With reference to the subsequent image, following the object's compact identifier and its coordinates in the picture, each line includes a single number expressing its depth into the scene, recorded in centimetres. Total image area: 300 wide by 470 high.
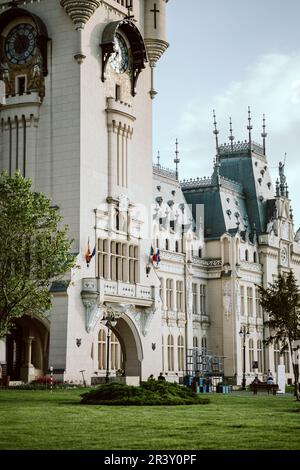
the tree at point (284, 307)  5519
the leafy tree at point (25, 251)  4491
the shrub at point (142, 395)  3834
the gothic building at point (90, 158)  6331
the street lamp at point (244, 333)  7208
